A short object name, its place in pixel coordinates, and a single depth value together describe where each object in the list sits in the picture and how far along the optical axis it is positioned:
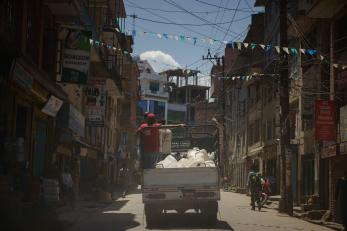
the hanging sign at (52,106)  17.22
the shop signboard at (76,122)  21.42
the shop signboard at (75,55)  18.48
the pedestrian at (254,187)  22.77
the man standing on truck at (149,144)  15.12
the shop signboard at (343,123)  18.28
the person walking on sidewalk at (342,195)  12.88
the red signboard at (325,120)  18.84
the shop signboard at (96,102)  28.08
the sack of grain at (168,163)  14.90
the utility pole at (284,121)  21.03
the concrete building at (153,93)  94.75
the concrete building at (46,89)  14.35
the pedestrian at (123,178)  40.92
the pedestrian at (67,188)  20.31
